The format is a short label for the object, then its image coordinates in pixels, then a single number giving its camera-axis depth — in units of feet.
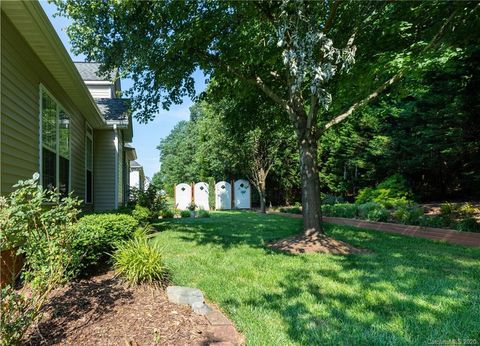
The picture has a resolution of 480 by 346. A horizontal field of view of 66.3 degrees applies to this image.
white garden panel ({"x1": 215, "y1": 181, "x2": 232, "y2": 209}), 73.20
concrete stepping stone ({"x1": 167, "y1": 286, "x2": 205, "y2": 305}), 11.88
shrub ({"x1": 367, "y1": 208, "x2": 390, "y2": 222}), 33.65
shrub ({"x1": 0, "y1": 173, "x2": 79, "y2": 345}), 8.20
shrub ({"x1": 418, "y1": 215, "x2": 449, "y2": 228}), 27.86
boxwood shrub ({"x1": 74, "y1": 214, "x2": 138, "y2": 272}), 14.51
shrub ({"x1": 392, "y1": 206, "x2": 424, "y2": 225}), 30.30
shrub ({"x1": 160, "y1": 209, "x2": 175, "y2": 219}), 47.80
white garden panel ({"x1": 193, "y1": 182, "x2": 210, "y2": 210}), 74.90
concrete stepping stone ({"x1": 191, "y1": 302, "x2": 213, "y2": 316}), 11.10
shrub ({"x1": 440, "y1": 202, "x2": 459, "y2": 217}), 29.51
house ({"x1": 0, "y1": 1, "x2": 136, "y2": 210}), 15.07
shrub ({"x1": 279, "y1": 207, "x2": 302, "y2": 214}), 50.56
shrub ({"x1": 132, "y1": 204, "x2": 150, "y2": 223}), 26.94
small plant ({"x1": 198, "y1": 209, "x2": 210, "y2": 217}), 48.52
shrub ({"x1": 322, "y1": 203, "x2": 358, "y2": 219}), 38.88
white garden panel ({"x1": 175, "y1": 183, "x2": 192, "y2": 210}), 74.33
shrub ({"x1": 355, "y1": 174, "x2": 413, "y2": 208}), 40.85
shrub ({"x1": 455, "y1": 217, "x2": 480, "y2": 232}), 25.18
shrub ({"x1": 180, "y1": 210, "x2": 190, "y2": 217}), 52.19
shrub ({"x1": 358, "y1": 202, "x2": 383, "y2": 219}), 36.10
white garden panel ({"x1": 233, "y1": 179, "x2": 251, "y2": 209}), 72.95
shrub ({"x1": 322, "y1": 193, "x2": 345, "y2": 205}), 53.41
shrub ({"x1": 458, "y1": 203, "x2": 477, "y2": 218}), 28.78
